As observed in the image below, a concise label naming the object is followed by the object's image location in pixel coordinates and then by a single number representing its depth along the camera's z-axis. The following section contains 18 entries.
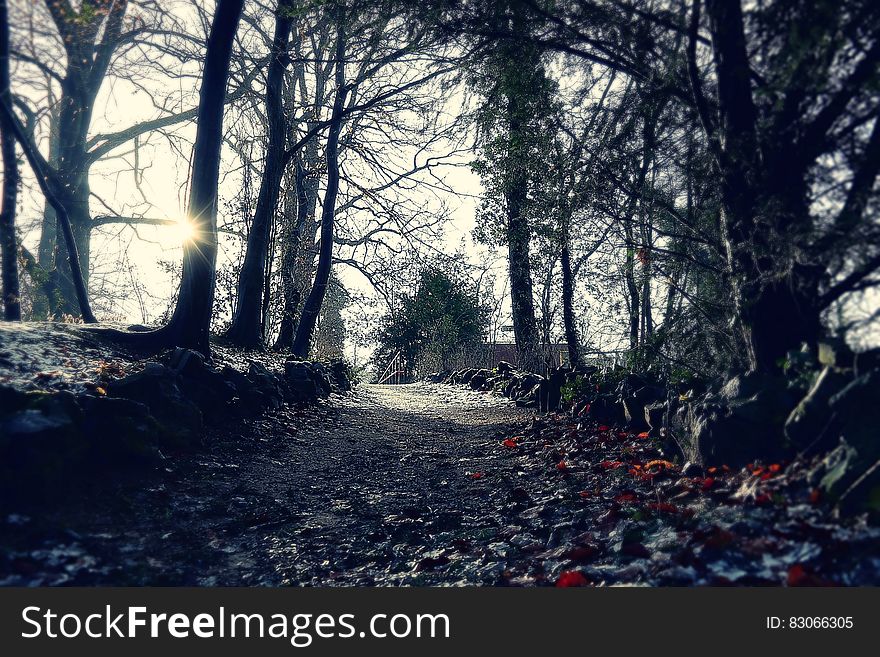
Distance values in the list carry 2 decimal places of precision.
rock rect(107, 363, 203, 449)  4.29
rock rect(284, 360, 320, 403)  8.34
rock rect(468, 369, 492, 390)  15.23
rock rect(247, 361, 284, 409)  6.77
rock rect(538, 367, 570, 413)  8.01
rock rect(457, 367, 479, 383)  17.38
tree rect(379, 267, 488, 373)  14.42
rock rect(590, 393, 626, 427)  5.41
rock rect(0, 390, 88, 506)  2.83
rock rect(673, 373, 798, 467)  3.01
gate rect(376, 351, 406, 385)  27.06
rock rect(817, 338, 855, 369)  2.62
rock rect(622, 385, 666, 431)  4.86
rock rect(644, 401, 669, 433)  4.37
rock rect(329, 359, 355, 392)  12.70
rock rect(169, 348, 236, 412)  5.29
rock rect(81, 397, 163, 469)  3.46
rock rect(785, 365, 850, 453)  2.57
